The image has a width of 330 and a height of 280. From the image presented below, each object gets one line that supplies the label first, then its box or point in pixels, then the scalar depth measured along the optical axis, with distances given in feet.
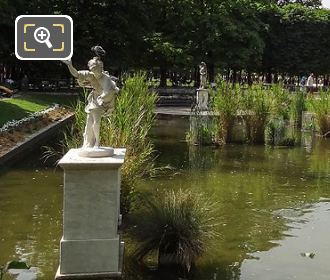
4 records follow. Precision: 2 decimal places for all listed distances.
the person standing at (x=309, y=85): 112.88
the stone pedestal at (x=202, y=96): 79.87
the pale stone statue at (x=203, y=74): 85.61
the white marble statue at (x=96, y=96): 20.49
